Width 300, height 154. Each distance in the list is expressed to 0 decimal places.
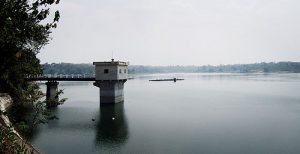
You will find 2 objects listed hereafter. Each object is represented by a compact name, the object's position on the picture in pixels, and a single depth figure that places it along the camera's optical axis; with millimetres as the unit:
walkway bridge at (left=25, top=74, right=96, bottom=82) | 82750
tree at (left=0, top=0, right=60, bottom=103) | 20609
